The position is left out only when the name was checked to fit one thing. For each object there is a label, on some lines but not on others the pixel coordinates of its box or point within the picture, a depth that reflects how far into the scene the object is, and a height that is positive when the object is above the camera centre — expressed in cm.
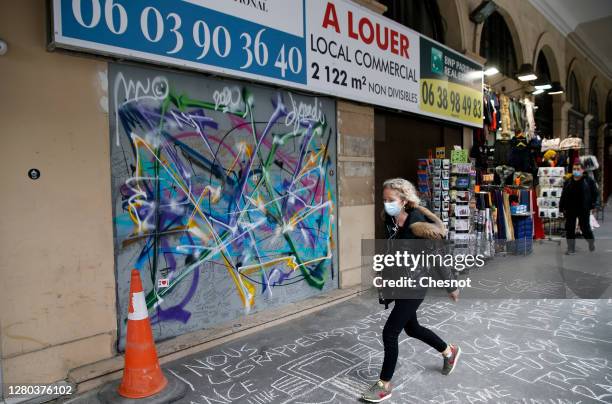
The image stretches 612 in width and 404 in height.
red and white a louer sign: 522 +186
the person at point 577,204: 891 -44
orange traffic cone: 318 -124
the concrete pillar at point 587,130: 1857 +244
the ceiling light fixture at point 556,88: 1202 +276
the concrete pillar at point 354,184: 585 +7
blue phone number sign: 329 +143
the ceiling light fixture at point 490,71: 905 +248
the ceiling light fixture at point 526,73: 1038 +277
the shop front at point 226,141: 373 +54
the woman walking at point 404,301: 317 -87
